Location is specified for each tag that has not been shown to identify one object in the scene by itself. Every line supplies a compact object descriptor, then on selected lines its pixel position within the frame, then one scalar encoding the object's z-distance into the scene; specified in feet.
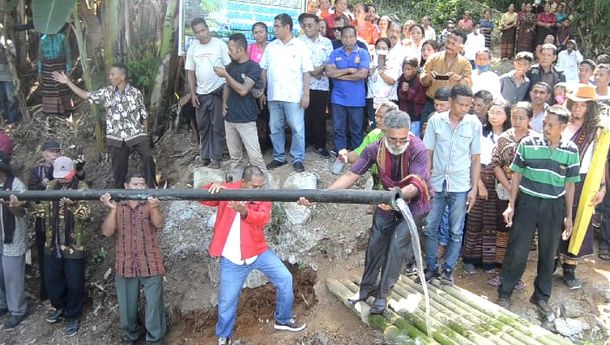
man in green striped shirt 14.94
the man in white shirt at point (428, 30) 37.14
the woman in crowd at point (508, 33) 45.19
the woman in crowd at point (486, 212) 17.69
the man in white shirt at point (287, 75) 20.24
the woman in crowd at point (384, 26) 28.12
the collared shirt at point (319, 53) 21.59
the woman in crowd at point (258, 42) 21.34
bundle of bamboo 13.75
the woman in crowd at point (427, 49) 23.95
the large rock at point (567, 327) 15.78
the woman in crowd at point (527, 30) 43.45
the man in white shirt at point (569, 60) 32.24
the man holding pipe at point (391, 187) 13.21
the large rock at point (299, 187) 20.15
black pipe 11.46
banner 22.04
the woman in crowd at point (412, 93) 20.76
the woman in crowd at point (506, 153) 16.51
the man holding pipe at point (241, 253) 15.06
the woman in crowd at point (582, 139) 16.37
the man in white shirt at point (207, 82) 20.99
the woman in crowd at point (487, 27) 44.87
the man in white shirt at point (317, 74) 21.61
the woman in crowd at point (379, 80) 21.80
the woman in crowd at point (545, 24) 42.04
